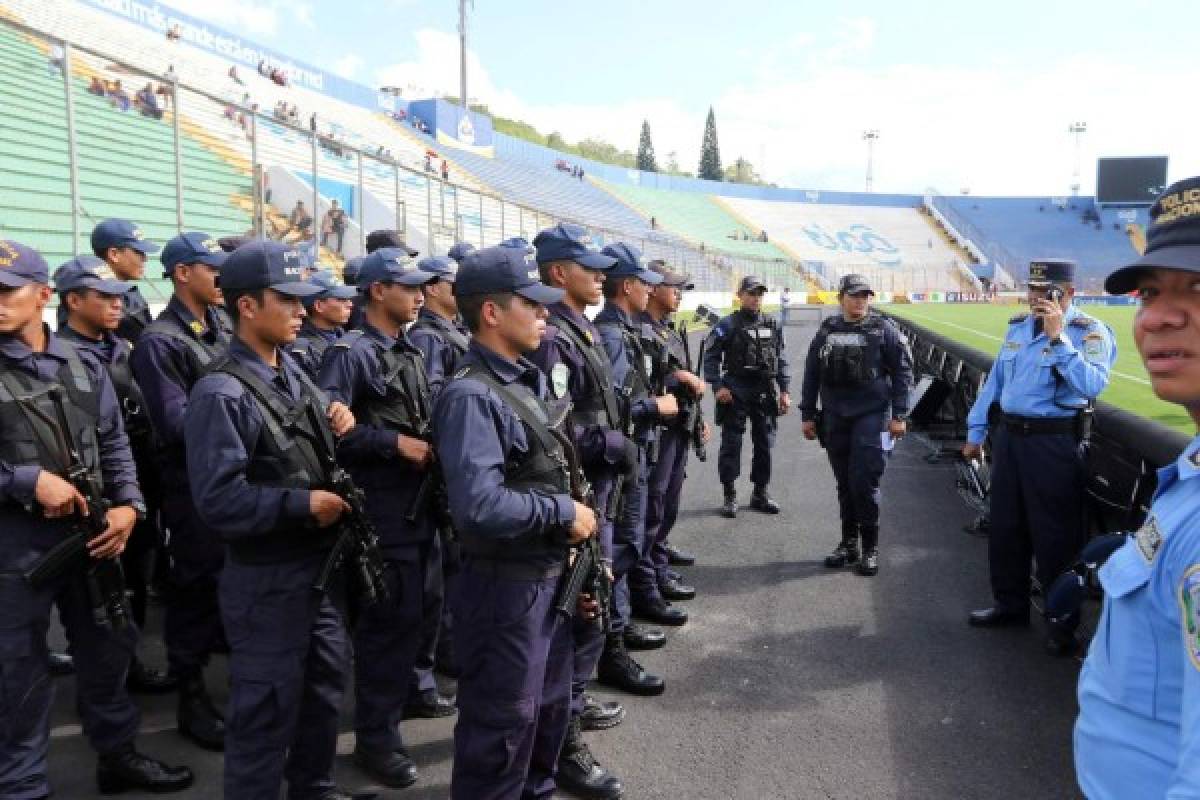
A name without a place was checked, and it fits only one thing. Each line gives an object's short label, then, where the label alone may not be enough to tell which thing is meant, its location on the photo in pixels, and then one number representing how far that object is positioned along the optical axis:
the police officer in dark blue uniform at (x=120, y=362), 3.92
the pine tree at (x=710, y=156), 97.38
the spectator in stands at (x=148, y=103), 9.75
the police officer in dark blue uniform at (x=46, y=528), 2.85
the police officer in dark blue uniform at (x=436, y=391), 3.82
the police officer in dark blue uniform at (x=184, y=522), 3.75
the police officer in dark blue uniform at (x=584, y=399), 3.46
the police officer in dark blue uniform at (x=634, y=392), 4.28
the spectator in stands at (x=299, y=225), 11.34
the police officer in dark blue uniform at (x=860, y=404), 5.89
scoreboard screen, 55.69
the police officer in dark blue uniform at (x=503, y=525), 2.49
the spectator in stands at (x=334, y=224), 12.59
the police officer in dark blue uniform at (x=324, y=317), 4.83
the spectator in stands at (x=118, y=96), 9.48
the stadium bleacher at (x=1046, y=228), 57.06
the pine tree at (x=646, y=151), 101.00
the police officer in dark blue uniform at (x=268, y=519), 2.63
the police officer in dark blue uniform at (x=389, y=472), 3.43
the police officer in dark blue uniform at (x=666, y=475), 5.11
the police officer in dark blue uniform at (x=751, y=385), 7.51
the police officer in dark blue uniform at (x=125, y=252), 4.74
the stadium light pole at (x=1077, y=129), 80.19
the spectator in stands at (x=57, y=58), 7.82
